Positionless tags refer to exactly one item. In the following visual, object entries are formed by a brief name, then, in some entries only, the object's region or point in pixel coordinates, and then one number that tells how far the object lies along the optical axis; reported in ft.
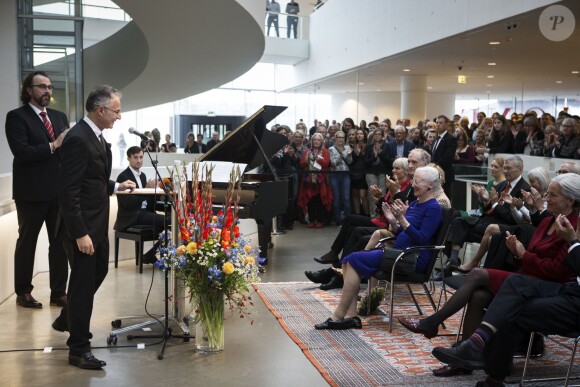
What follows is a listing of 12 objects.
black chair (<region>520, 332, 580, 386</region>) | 12.97
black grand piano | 23.88
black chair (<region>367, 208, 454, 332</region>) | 17.89
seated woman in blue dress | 18.21
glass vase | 16.28
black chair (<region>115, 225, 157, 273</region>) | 24.58
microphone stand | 16.80
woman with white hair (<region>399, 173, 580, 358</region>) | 14.19
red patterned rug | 14.69
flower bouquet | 15.92
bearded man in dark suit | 19.48
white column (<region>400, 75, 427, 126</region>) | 64.69
